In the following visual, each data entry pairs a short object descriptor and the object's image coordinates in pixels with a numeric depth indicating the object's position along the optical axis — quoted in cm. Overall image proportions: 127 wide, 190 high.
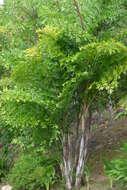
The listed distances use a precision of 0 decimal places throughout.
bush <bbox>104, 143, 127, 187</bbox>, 497
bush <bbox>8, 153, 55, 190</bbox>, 597
